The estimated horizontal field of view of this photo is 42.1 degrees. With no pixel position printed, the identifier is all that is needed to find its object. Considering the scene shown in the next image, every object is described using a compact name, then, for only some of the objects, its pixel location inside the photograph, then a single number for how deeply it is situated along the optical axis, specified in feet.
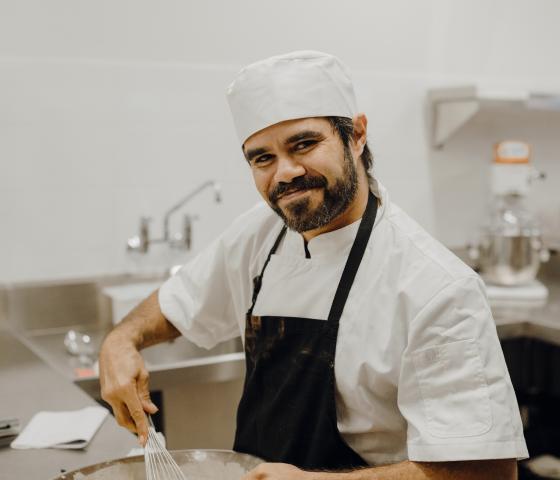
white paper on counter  4.54
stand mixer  9.14
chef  3.70
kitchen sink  7.36
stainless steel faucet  8.16
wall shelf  9.29
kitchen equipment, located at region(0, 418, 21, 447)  4.62
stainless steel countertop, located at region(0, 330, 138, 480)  4.28
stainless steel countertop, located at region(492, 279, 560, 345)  7.73
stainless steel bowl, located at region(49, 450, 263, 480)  3.90
